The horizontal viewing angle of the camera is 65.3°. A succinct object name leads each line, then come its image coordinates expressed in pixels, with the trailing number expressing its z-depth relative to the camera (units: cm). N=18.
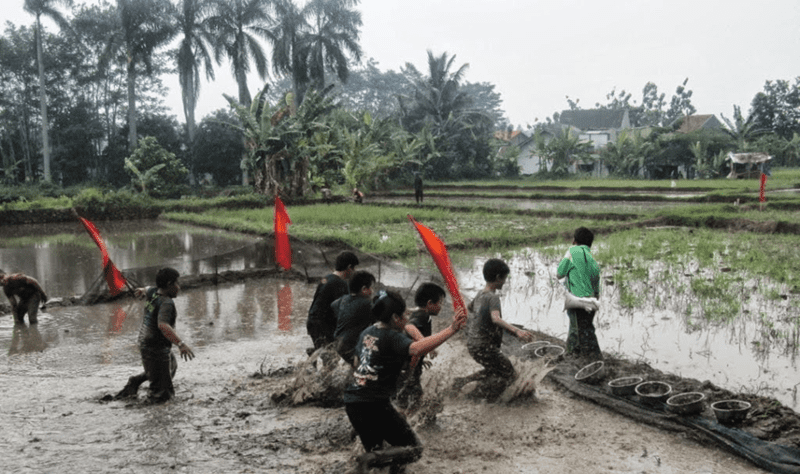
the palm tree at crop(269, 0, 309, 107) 3797
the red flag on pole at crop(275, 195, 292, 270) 1070
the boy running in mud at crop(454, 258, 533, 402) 501
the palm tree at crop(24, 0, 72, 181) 3238
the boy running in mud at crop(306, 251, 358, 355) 565
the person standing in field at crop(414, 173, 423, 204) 2427
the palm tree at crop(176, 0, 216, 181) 3612
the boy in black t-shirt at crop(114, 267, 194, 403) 497
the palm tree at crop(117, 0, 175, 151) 3366
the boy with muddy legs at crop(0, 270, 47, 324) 805
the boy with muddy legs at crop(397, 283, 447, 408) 473
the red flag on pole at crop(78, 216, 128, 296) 890
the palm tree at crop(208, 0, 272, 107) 3644
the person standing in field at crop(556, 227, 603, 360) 580
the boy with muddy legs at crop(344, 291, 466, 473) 361
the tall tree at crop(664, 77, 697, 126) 6800
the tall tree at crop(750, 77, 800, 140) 4506
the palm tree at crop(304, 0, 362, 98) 3944
